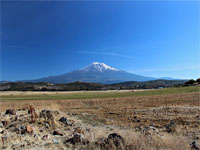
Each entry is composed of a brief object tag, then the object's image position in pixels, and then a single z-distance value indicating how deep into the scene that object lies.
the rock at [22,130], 8.67
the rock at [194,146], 6.49
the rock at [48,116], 11.20
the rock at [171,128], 10.20
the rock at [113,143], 6.33
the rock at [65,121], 12.22
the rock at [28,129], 8.66
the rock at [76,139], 7.36
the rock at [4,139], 7.35
